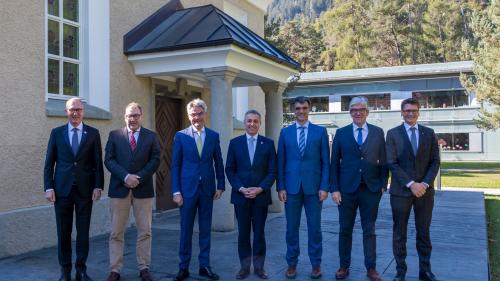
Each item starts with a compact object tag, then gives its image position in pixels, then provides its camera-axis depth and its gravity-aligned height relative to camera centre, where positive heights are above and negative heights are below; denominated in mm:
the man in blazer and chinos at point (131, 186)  5121 -404
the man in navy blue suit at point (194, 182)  5270 -402
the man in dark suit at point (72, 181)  5094 -374
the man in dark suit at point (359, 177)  5191 -361
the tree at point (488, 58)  23078 +4267
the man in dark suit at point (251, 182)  5348 -413
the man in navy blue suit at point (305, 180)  5324 -397
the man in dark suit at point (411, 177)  5152 -354
